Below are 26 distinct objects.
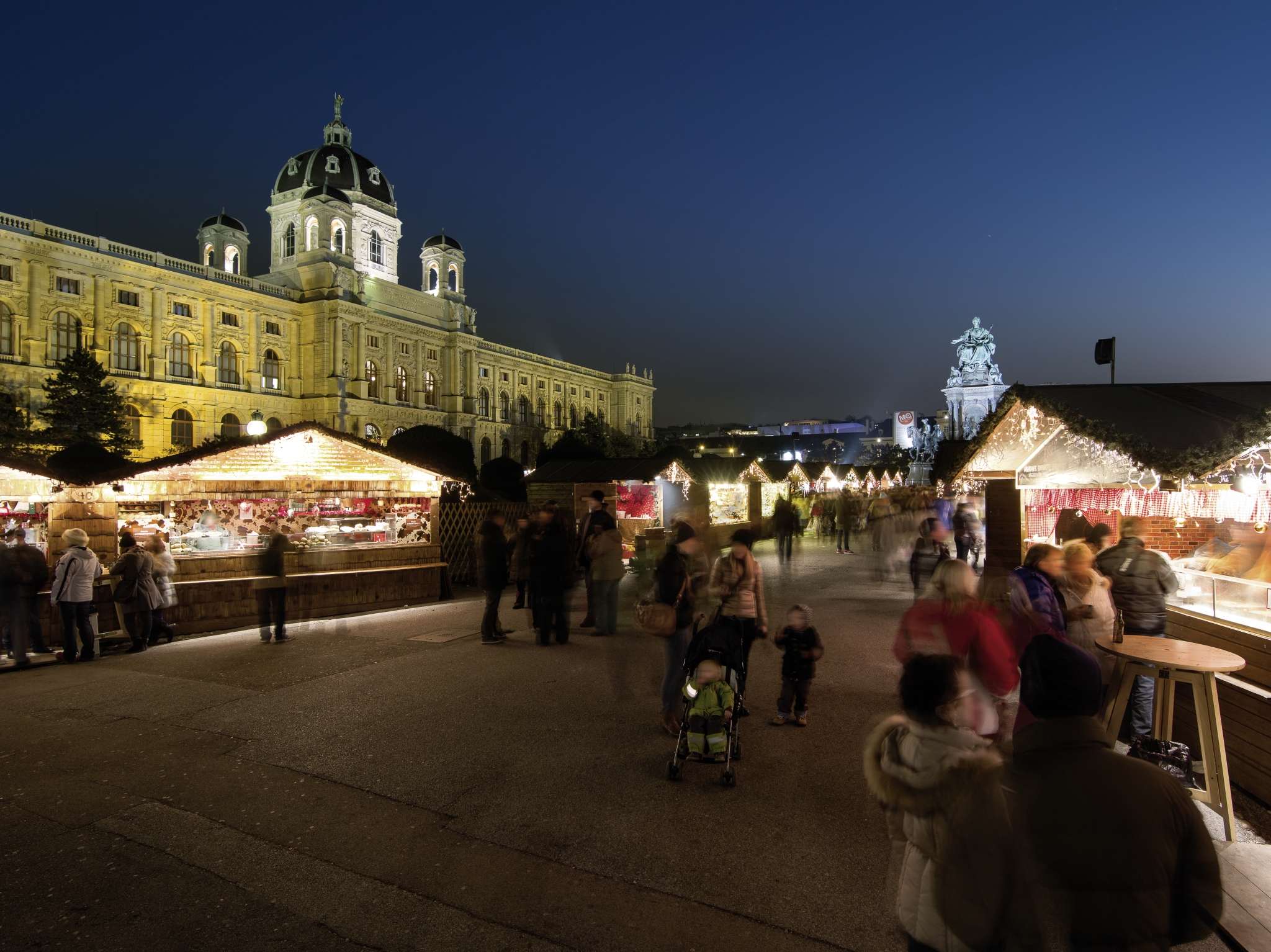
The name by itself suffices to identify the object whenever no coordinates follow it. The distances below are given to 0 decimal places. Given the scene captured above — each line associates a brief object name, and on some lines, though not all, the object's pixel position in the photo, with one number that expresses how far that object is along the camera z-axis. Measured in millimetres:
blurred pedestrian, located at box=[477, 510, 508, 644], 8805
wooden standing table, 3885
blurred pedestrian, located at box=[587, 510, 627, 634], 8734
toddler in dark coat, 5578
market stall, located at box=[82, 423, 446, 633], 10164
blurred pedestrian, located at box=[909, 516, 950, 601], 9188
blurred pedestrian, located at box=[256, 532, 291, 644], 8961
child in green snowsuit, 4590
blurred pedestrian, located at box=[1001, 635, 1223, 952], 1778
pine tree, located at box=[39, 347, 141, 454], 35000
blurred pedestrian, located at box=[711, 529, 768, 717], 5688
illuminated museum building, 40219
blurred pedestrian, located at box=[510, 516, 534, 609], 10266
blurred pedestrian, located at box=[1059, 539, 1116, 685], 4902
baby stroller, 4691
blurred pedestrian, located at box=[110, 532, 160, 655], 8625
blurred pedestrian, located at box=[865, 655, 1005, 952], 1956
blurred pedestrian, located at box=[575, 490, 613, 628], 9219
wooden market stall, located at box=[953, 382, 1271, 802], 4711
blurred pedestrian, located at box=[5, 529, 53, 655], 7801
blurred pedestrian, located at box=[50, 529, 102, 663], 7988
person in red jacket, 4195
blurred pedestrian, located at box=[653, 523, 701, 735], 5559
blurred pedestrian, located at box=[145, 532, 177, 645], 9109
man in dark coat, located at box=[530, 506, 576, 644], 8609
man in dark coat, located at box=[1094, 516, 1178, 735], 5312
